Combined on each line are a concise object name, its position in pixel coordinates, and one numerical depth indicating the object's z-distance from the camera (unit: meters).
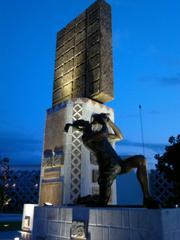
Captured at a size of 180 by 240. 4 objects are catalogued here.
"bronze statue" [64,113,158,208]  3.71
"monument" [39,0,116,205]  7.41
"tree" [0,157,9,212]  20.45
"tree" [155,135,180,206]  13.65
